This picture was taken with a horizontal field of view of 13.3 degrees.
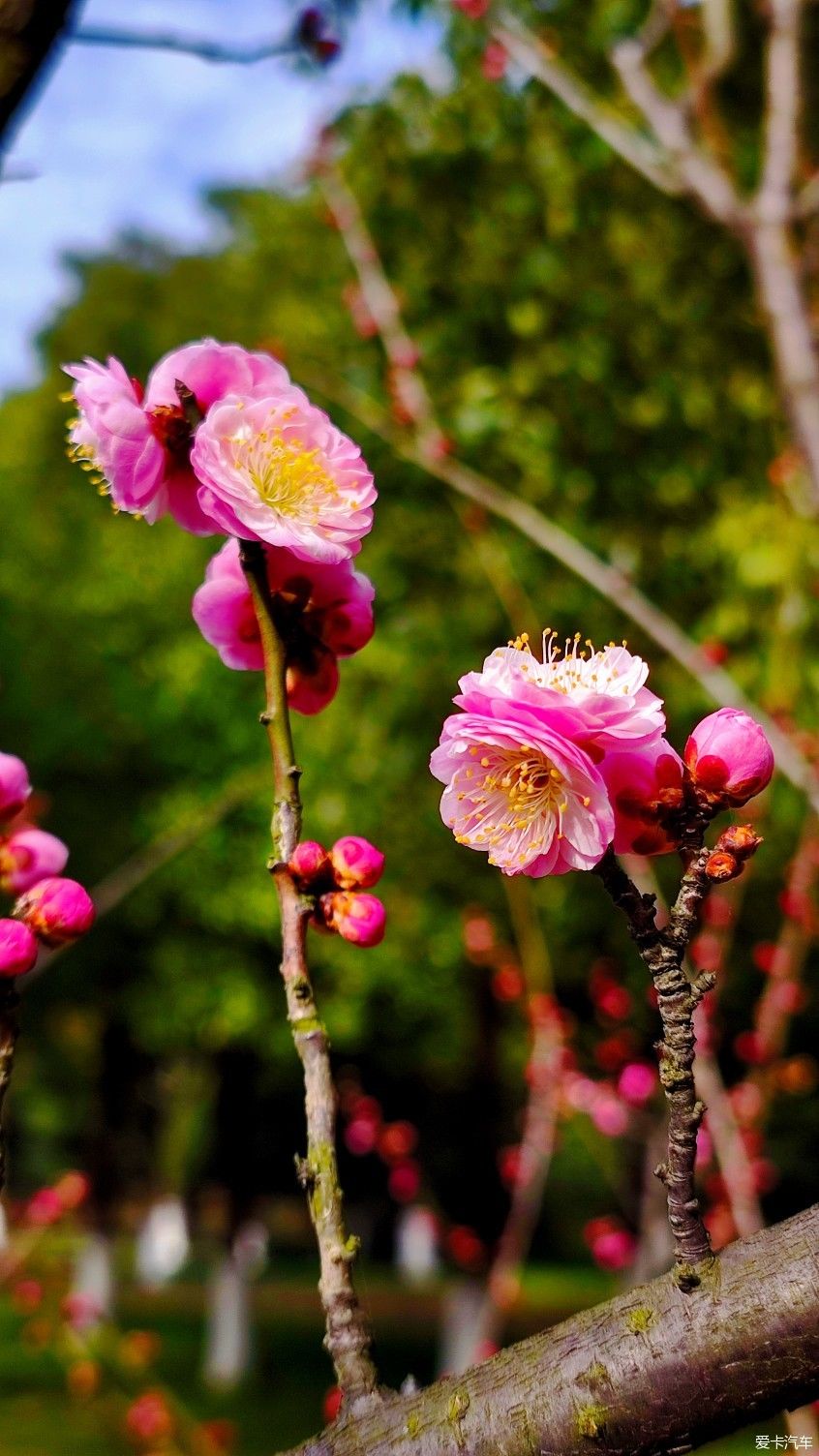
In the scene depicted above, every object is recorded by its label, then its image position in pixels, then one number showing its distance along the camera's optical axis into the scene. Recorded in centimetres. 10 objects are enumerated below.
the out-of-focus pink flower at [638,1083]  325
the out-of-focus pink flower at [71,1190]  349
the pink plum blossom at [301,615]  53
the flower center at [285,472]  53
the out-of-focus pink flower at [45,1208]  342
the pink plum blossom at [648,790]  50
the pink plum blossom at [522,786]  49
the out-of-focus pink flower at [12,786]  54
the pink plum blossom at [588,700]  49
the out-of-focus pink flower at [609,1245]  351
